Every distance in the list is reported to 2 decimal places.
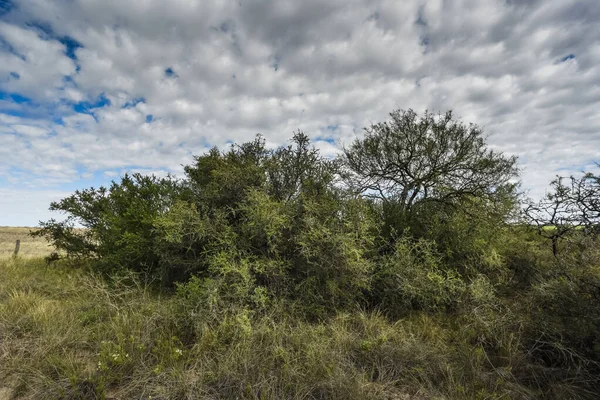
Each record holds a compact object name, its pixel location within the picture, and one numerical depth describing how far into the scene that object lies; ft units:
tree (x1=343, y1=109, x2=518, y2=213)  26.55
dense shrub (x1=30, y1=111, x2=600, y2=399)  12.23
